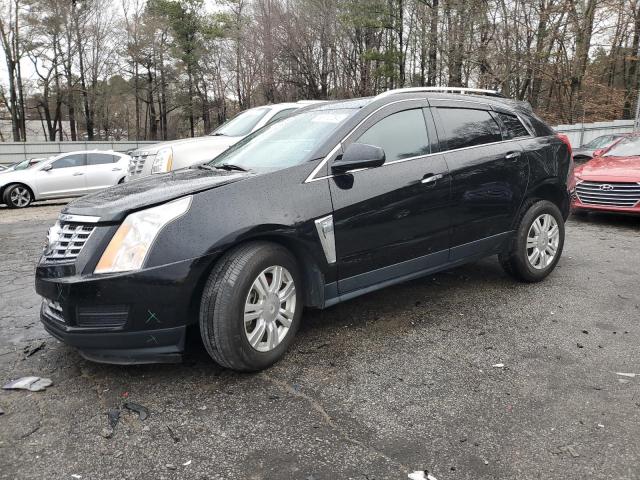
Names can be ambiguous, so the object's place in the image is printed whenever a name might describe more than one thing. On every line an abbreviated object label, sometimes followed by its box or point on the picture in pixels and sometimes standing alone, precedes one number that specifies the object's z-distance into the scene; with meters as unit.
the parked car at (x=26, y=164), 15.79
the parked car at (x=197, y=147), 7.46
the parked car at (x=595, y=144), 12.30
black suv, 2.76
